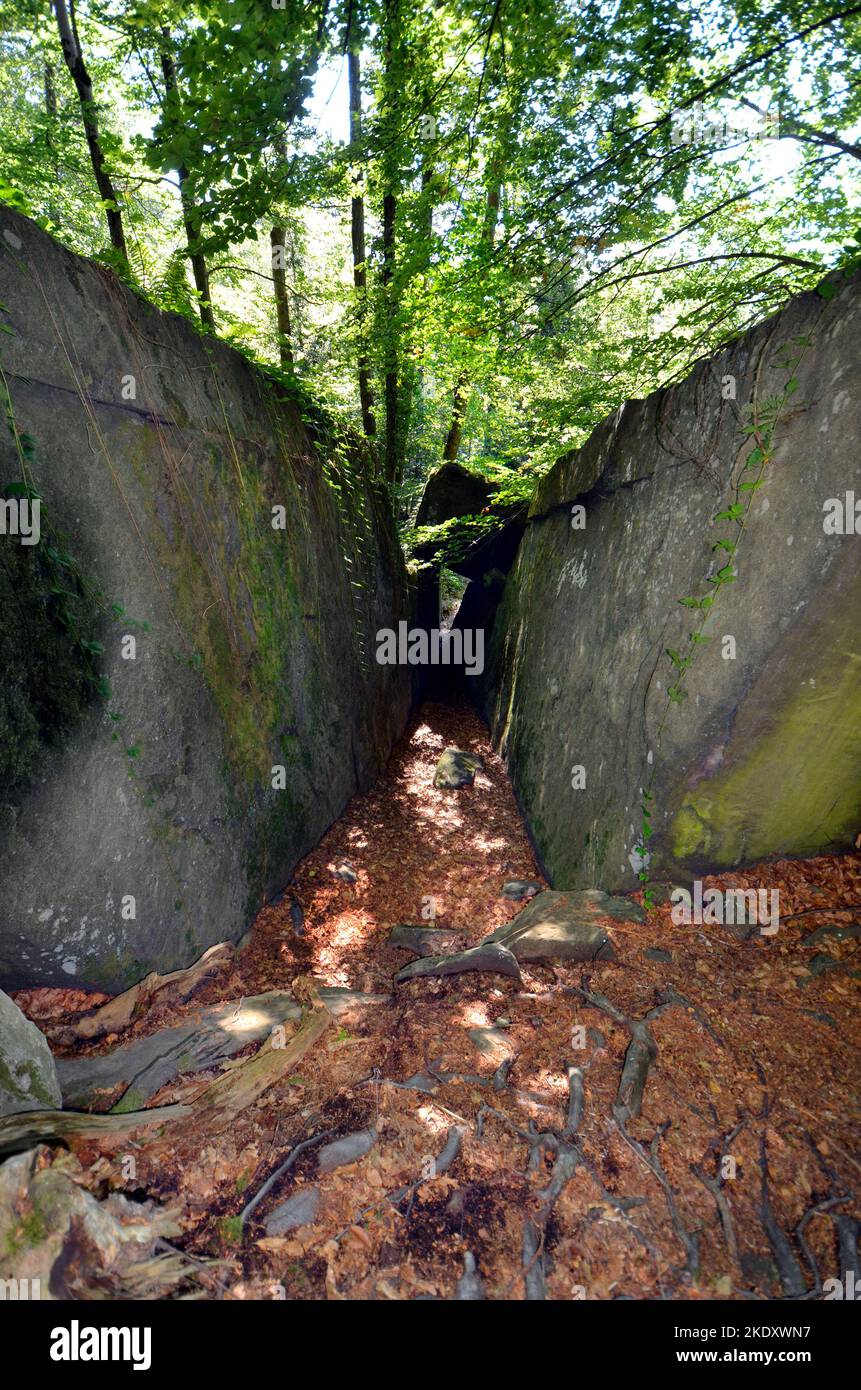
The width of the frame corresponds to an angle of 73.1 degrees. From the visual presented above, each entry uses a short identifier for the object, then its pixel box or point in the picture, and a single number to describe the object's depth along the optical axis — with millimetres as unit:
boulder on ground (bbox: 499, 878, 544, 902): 5434
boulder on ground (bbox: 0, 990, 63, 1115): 2588
